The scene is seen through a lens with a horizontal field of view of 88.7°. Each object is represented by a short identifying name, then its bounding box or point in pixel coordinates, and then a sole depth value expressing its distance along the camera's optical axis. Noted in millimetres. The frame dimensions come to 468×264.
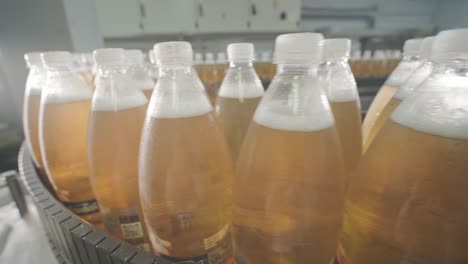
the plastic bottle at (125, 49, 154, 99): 410
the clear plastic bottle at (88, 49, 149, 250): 320
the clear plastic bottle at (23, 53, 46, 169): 530
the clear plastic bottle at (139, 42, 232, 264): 263
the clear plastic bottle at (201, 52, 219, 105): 1492
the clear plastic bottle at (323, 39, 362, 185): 342
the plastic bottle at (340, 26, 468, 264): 180
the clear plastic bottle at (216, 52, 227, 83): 1478
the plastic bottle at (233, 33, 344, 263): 224
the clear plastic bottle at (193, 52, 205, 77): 1490
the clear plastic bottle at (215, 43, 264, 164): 416
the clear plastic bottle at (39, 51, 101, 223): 401
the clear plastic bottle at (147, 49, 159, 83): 618
